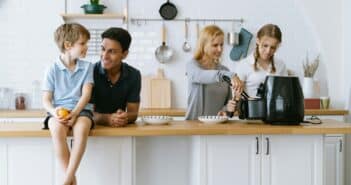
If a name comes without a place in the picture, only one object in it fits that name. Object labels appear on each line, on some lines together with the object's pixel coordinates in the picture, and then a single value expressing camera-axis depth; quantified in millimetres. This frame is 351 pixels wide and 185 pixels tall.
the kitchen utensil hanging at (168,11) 4336
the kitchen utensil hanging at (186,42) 4367
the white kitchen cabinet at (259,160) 2307
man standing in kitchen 2326
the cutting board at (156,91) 4271
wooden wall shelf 4160
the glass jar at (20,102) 4215
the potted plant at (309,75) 4195
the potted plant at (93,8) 4151
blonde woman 2568
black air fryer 2361
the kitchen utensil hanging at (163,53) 4371
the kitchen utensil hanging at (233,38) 4336
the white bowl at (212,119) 2467
